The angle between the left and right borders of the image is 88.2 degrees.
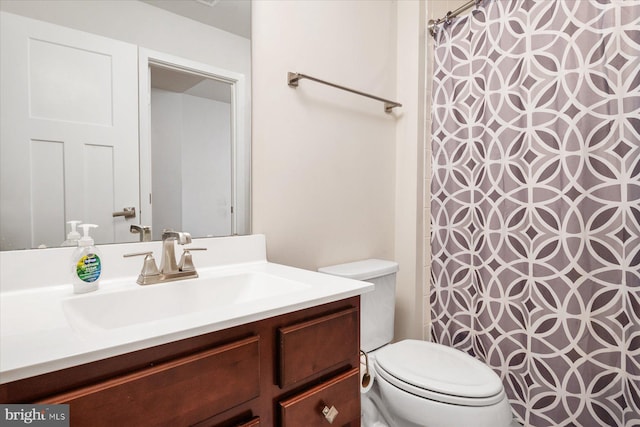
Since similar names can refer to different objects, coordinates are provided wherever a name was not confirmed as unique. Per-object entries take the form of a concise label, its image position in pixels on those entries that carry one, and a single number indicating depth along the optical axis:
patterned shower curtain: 1.05
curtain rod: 1.47
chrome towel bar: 1.33
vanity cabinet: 0.48
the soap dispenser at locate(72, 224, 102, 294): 0.80
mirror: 0.86
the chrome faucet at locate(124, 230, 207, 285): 0.92
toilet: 1.02
